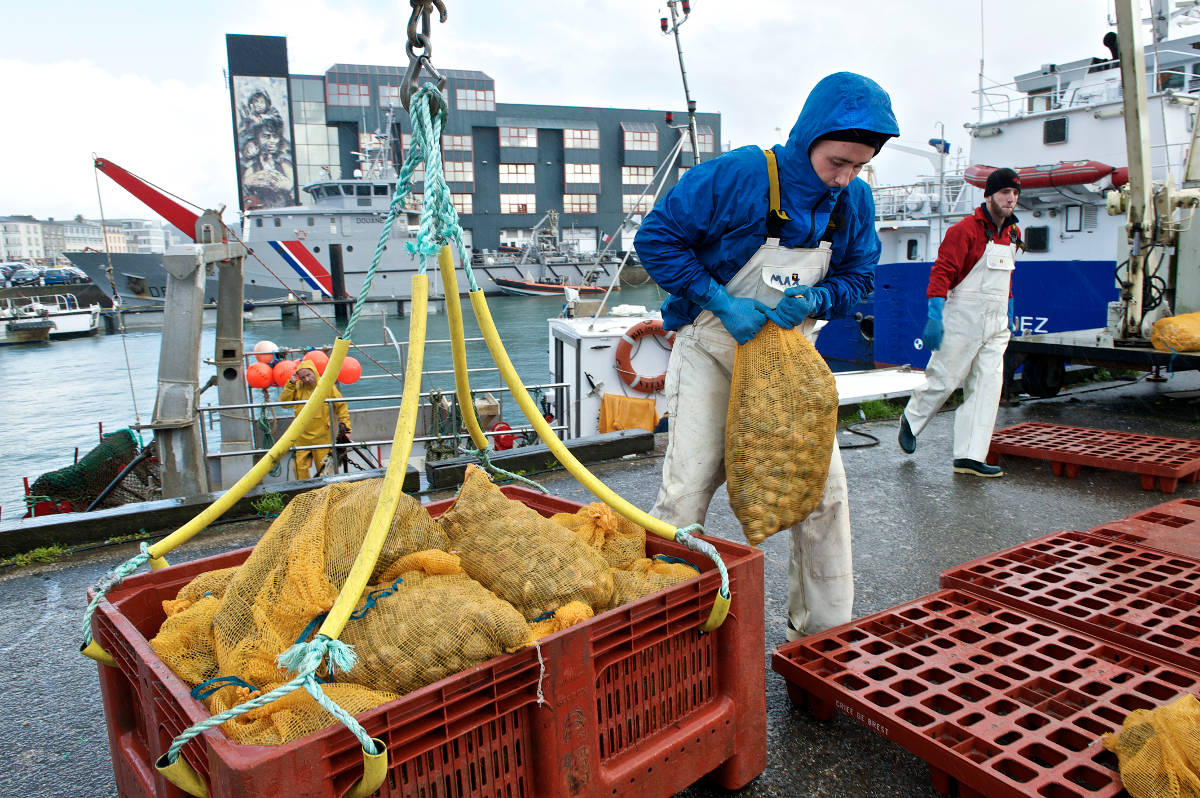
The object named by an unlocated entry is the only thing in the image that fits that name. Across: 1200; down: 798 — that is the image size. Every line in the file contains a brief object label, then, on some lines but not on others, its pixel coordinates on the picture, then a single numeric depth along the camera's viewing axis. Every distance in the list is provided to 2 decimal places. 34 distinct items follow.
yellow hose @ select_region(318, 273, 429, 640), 1.62
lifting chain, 1.98
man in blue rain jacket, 2.56
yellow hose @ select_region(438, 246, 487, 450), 2.10
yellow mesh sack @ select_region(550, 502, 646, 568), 2.39
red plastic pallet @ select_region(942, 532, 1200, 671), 2.72
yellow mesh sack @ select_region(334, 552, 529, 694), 1.65
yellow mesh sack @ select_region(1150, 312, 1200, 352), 6.80
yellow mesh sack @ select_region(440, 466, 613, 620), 1.94
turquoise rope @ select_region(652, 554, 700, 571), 2.31
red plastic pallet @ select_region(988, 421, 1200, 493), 5.13
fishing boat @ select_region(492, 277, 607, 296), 51.81
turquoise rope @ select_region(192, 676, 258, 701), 1.64
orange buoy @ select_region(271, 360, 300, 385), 10.04
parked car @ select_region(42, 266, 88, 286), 60.20
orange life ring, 10.70
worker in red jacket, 5.31
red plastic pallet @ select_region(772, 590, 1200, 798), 1.99
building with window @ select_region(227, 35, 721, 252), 62.59
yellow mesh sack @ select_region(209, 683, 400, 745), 1.49
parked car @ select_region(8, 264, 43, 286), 60.62
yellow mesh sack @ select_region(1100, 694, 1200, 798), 1.79
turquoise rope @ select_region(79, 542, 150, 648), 1.99
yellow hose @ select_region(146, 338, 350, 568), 2.21
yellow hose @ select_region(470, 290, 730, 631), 2.14
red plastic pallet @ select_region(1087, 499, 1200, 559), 3.62
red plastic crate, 1.46
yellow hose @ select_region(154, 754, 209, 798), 1.49
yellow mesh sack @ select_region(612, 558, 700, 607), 2.08
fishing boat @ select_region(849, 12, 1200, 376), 11.35
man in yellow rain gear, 8.49
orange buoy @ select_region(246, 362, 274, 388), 10.06
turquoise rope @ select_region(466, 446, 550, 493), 2.78
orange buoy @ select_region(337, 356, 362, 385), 9.07
